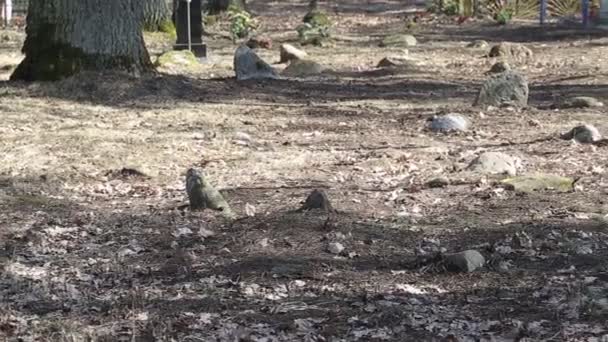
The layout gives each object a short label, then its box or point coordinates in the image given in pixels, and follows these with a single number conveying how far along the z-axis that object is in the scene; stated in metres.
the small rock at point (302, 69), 15.47
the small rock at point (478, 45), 19.88
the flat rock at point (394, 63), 16.58
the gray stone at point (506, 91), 11.70
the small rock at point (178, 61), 15.73
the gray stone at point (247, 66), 14.04
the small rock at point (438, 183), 7.82
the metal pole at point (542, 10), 24.23
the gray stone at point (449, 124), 10.34
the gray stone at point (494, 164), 8.23
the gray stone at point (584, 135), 9.47
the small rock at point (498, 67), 15.58
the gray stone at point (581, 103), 11.72
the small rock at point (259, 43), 20.89
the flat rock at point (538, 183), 7.58
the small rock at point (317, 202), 6.78
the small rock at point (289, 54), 17.25
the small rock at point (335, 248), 6.00
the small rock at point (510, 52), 17.69
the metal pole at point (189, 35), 17.54
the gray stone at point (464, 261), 5.64
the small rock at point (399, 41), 20.94
